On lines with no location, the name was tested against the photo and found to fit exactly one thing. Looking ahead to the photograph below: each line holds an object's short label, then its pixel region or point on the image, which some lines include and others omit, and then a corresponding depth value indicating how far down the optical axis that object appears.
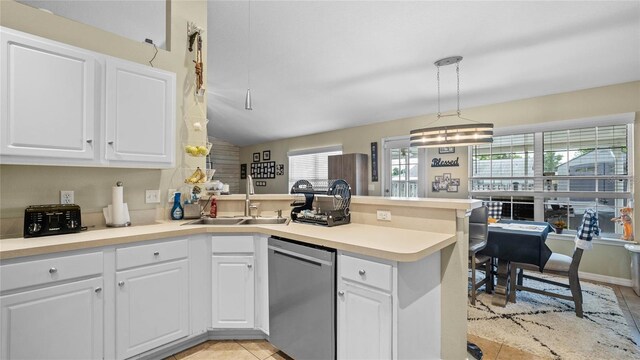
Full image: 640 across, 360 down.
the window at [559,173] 3.73
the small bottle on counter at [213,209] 2.61
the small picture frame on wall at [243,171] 9.27
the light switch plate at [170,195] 2.56
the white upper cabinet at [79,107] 1.69
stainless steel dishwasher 1.66
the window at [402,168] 5.26
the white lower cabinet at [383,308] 1.43
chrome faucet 2.59
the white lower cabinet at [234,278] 2.14
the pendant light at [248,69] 2.49
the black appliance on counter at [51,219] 1.74
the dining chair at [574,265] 2.68
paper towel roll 2.14
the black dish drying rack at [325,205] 2.17
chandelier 2.82
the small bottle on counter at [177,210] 2.50
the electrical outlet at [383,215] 2.13
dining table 2.81
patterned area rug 2.18
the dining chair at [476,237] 2.84
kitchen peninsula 1.46
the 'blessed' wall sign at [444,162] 4.83
